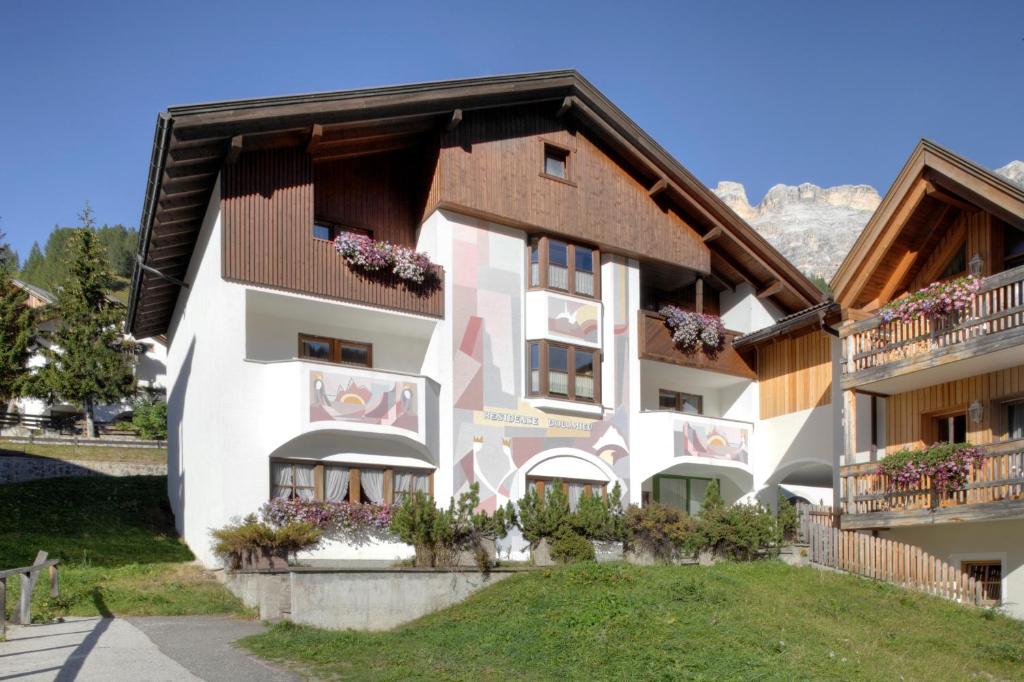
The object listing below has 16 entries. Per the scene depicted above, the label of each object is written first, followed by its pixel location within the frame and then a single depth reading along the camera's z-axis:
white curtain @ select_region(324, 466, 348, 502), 22.27
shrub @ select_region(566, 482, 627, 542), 21.56
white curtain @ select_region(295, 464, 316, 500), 21.86
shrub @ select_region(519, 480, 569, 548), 21.30
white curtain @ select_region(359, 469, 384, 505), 22.83
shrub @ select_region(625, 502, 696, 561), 22.64
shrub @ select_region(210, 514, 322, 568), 19.41
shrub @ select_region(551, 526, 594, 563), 21.09
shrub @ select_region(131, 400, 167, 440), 52.47
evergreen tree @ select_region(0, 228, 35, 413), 45.59
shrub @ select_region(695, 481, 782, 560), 21.64
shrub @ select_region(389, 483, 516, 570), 19.61
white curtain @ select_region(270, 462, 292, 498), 21.55
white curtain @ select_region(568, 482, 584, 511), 25.53
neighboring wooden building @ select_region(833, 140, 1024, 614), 18.84
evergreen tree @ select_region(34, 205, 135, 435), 49.34
